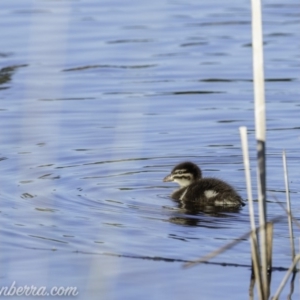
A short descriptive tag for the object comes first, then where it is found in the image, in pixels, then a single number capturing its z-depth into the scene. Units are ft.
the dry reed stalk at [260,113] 34.68
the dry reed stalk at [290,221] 37.85
